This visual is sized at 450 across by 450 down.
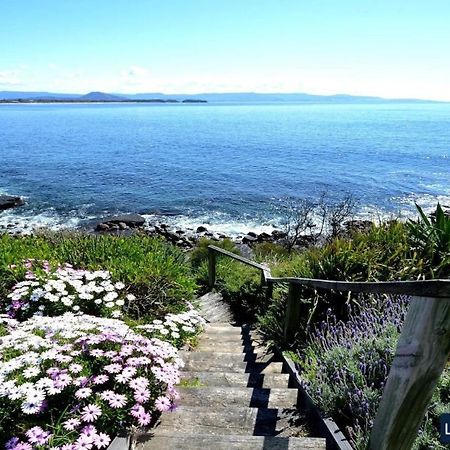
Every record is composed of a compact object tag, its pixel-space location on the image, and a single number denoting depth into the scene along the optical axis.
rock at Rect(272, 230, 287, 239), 23.33
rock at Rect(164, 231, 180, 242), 22.76
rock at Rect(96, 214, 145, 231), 24.43
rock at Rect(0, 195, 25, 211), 27.73
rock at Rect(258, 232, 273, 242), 22.92
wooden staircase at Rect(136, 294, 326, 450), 3.18
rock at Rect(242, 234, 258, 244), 22.62
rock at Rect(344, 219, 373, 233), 22.05
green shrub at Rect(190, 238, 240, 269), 14.61
